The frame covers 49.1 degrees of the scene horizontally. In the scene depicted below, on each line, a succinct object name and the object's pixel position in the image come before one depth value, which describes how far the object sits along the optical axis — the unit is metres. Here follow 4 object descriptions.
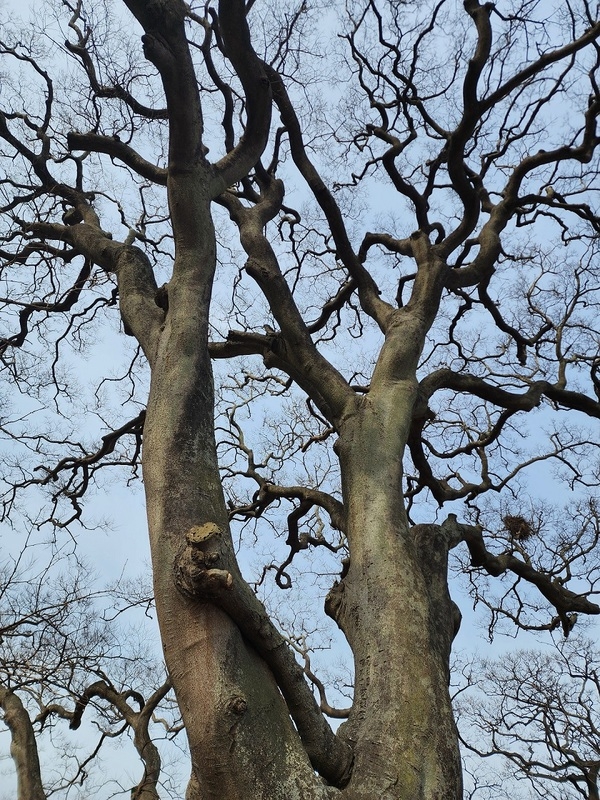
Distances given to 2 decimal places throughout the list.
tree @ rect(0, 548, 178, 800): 3.65
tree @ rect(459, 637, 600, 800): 8.66
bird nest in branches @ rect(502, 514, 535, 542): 6.33
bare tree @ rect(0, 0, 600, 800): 2.23
